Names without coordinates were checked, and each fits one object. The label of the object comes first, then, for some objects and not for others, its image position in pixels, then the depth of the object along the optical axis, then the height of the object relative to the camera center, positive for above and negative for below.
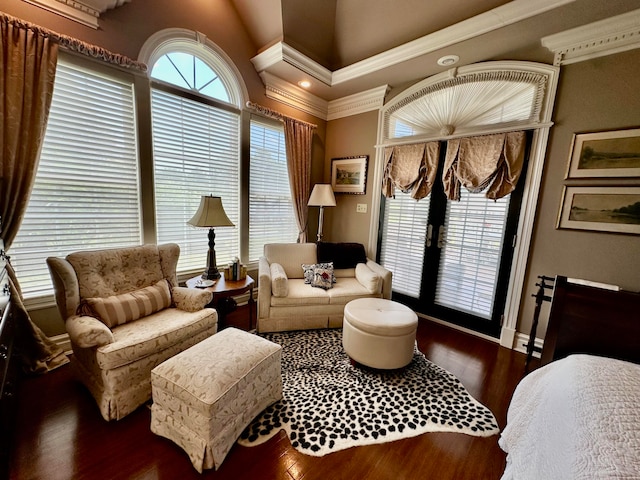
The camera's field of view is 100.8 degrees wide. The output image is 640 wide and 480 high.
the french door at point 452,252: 2.67 -0.45
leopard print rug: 1.53 -1.29
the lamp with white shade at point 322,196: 3.31 +0.11
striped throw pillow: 1.73 -0.77
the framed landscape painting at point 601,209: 1.99 +0.10
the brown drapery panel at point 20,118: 1.71 +0.46
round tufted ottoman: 1.95 -0.96
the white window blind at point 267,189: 3.29 +0.17
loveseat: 2.56 -0.83
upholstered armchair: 1.54 -0.83
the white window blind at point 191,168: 2.53 +0.31
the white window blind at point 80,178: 1.95 +0.11
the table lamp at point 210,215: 2.27 -0.14
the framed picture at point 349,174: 3.63 +0.46
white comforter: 0.74 -0.66
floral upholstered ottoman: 1.28 -1.00
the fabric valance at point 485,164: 2.45 +0.50
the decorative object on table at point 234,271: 2.50 -0.67
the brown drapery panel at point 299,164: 3.48 +0.54
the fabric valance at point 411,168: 2.97 +0.49
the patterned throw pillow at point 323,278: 2.81 -0.77
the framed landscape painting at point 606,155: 1.97 +0.52
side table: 2.25 -0.78
